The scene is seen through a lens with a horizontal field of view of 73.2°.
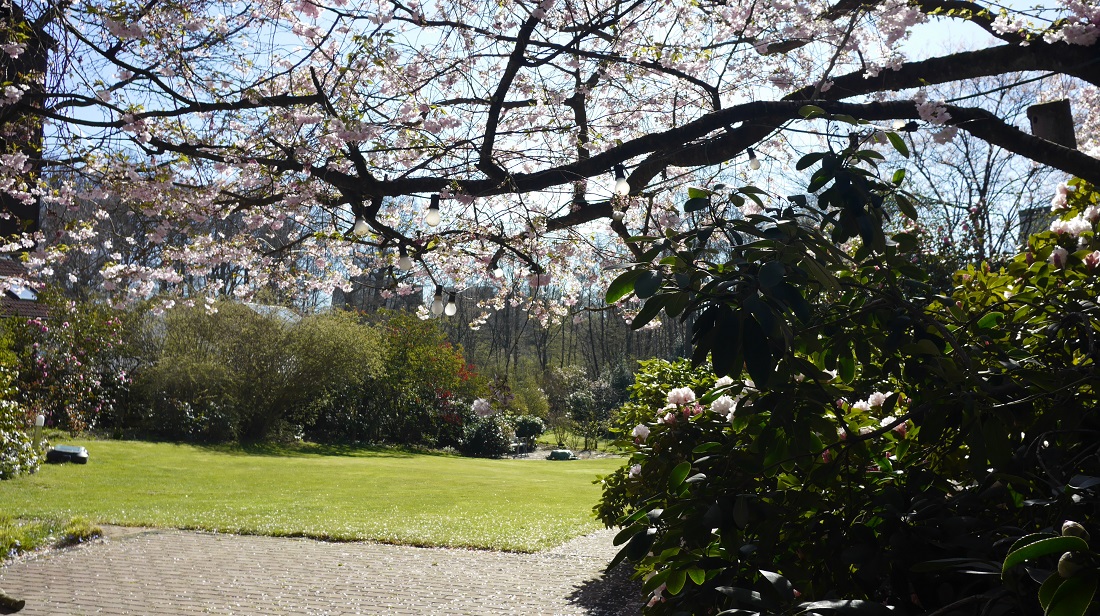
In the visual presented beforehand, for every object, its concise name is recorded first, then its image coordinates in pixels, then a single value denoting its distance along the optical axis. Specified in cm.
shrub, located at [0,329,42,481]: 856
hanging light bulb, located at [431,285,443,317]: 537
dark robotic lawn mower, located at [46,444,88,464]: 1069
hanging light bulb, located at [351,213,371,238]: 406
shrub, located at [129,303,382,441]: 1485
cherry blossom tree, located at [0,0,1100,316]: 331
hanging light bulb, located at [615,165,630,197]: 351
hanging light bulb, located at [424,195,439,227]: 411
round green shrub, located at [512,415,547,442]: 1930
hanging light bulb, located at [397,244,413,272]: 455
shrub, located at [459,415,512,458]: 1709
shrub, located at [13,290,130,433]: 1323
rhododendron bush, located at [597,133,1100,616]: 131
